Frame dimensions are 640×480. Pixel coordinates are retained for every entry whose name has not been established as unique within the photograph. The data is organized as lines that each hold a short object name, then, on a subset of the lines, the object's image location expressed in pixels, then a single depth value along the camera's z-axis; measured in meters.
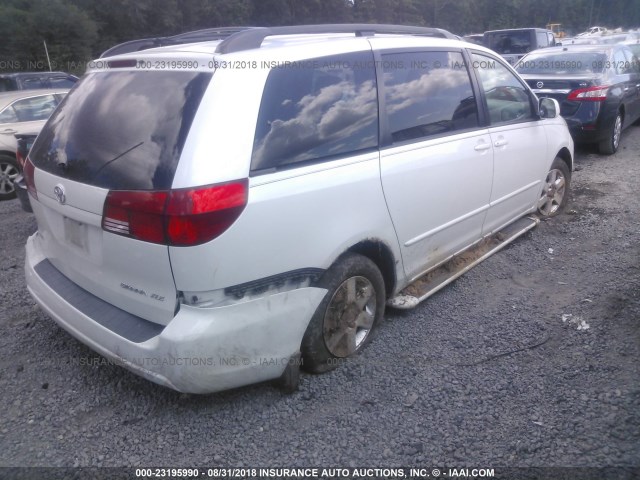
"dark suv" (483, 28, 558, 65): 16.86
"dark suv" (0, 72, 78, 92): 9.51
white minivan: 2.41
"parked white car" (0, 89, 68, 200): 7.52
